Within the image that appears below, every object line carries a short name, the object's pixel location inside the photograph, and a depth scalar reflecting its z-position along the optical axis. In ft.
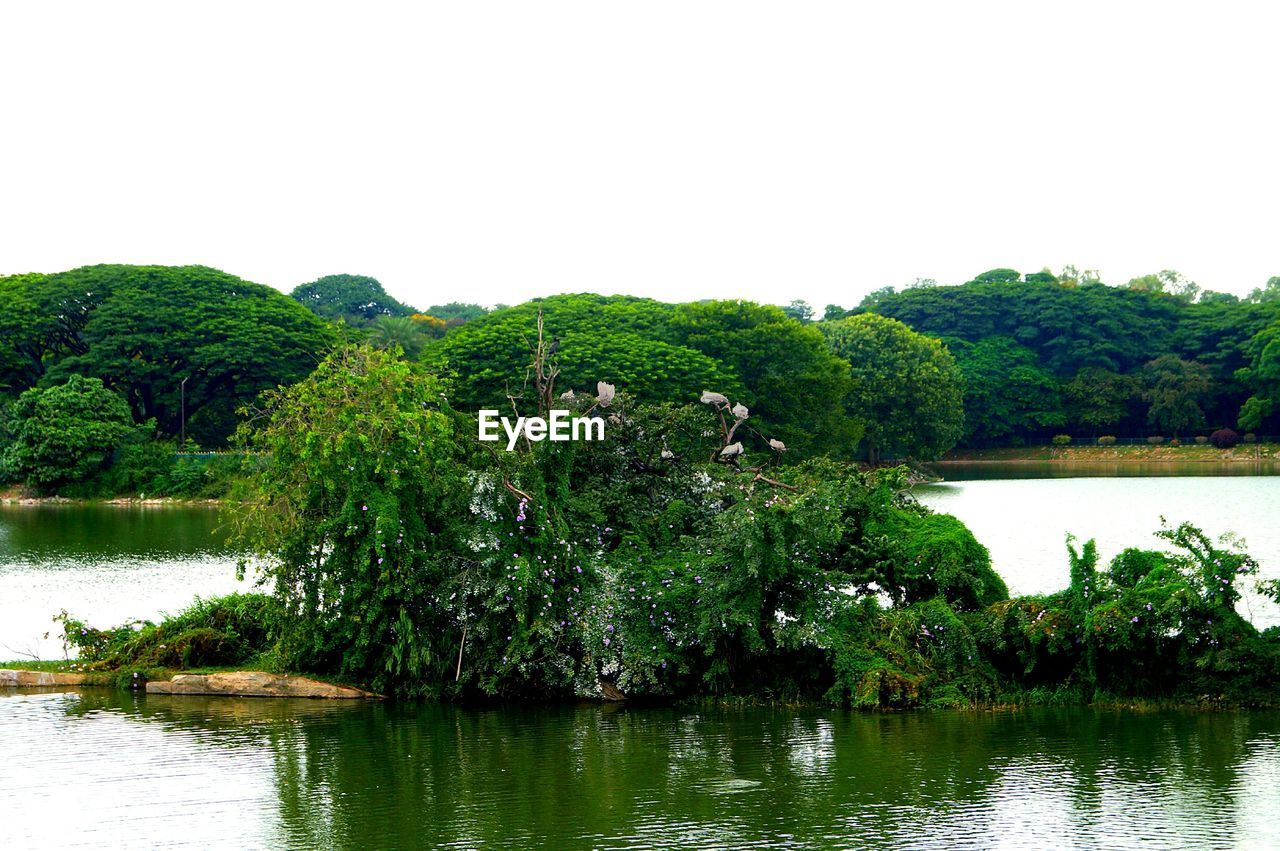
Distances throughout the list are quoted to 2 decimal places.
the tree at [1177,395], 331.57
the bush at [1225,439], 320.09
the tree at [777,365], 234.79
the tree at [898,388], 301.02
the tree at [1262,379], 315.58
